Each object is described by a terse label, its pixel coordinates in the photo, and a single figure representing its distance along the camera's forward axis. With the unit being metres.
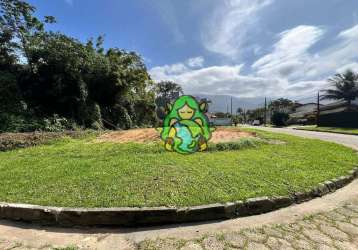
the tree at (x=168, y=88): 52.19
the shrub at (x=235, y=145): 7.49
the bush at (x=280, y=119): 36.44
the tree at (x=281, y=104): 62.12
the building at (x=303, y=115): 38.99
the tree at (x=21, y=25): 13.68
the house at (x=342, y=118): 24.75
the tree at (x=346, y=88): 30.66
